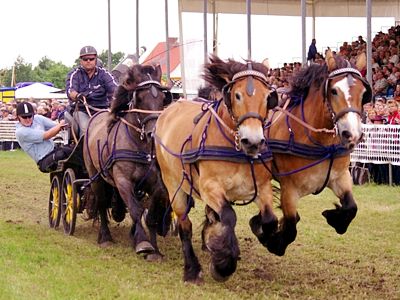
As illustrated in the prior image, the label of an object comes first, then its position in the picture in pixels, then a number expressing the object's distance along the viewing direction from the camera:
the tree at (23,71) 95.88
